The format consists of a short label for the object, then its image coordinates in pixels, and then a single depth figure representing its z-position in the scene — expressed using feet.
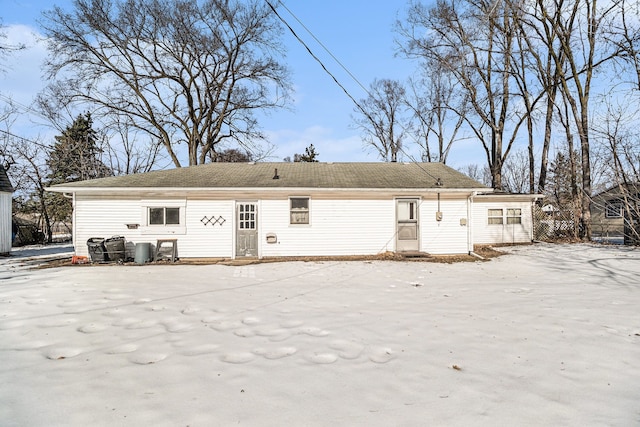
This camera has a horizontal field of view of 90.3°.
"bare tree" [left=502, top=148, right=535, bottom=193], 117.80
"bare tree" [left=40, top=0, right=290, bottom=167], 61.93
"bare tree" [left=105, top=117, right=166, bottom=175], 90.63
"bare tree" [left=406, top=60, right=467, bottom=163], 95.31
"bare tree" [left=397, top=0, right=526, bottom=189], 66.03
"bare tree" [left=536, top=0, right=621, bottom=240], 55.31
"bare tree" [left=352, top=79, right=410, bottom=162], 106.01
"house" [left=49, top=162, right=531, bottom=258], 36.91
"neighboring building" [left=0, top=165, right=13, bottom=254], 47.54
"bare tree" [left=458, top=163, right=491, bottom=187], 168.25
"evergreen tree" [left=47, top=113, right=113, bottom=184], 80.89
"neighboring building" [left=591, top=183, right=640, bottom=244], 40.10
